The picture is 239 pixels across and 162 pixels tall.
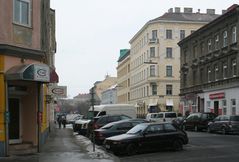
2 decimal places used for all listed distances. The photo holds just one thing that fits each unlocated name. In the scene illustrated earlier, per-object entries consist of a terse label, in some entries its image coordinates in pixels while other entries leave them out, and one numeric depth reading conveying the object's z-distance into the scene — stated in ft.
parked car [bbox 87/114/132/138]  101.24
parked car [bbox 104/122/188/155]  68.90
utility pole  76.62
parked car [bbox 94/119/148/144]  85.56
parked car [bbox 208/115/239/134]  116.57
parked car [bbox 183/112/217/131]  136.67
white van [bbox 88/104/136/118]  131.23
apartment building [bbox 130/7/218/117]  294.05
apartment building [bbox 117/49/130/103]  397.74
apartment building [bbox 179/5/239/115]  152.35
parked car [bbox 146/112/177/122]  166.20
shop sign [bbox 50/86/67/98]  75.97
